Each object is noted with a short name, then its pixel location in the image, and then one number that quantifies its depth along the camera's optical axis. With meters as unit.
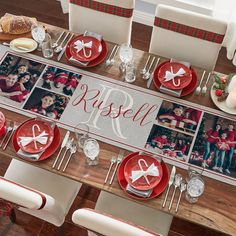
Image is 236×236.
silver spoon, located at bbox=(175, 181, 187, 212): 1.88
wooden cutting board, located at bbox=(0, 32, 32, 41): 2.40
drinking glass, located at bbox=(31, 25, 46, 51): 2.36
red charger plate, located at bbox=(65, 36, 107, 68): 2.29
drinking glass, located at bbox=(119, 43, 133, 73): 2.27
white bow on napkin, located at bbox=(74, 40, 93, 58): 2.32
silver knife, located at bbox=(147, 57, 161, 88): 2.23
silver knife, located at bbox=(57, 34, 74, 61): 2.34
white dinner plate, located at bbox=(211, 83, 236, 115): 2.11
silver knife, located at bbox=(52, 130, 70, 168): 1.99
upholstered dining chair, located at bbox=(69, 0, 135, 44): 2.41
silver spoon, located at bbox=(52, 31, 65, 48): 2.37
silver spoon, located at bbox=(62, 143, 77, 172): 2.01
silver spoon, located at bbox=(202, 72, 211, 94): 2.18
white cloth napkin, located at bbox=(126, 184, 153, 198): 1.86
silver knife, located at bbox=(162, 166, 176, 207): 1.90
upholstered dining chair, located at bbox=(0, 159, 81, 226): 2.04
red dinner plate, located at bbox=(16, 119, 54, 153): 2.01
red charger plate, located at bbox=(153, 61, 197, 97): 2.18
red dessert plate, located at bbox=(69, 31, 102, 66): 2.28
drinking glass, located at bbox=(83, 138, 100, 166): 1.96
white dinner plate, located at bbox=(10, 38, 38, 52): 2.36
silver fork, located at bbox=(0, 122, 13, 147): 2.07
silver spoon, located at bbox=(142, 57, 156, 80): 2.25
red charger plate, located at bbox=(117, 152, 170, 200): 1.87
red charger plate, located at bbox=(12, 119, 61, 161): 1.99
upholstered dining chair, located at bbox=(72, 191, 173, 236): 2.06
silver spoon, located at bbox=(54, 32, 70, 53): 2.36
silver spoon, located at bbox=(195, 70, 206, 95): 2.19
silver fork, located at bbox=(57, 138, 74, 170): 2.00
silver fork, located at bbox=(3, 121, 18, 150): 2.05
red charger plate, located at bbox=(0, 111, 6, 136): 2.04
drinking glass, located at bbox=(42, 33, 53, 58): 2.30
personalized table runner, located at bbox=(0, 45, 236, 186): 2.00
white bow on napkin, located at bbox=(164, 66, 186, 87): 2.20
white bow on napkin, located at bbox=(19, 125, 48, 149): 2.02
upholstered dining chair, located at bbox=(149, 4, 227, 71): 2.27
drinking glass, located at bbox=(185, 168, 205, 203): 1.85
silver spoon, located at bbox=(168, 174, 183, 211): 1.89
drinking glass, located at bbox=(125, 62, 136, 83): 2.22
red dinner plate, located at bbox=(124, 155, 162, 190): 1.89
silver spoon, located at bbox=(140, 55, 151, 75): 2.26
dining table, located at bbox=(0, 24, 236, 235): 1.81
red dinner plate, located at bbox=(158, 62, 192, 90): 2.18
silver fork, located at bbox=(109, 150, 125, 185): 1.96
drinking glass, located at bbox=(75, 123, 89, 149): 2.01
